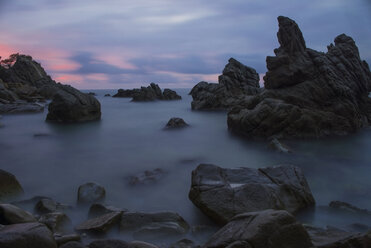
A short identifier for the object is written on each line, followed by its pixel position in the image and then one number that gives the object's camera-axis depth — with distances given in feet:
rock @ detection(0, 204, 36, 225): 15.98
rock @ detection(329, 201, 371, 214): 23.83
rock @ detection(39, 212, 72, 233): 19.36
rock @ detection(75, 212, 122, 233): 19.35
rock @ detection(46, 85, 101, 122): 74.13
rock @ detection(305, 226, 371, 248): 13.57
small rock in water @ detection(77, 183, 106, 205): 25.29
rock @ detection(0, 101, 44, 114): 93.40
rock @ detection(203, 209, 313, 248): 13.00
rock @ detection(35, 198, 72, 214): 22.71
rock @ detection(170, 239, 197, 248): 17.92
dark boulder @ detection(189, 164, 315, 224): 20.74
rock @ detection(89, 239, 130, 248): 14.51
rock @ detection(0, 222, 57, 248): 12.51
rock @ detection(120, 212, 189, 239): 19.48
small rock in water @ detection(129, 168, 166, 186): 30.69
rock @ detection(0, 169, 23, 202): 25.05
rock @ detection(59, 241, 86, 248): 13.94
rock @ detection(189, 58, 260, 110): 135.13
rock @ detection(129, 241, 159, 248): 15.12
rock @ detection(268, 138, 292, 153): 44.93
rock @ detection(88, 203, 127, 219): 22.44
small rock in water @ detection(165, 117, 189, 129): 72.90
